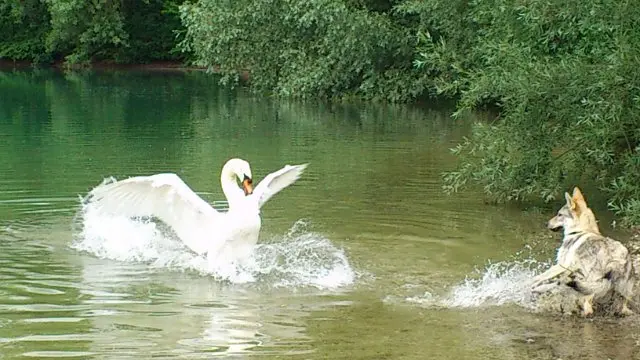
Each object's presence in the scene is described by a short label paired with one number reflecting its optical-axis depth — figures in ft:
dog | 29.73
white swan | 35.55
